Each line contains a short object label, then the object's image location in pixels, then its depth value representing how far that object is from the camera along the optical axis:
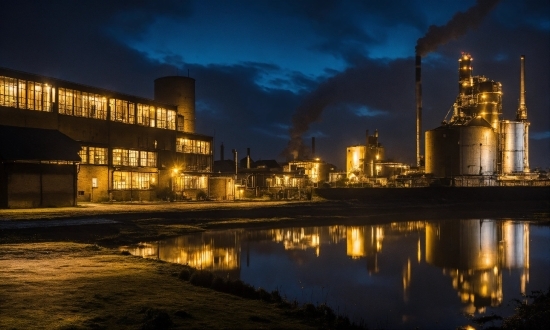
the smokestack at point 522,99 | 87.56
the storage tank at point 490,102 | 82.00
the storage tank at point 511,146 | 84.50
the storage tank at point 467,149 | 79.69
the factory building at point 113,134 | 47.12
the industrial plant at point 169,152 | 42.72
